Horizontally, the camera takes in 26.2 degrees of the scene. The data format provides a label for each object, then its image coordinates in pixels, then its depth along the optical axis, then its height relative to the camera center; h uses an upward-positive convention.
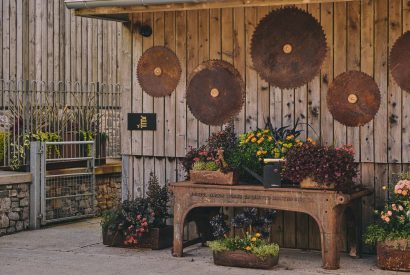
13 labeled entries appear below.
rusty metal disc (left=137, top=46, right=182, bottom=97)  11.55 +1.06
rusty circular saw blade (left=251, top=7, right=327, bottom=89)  10.53 +1.26
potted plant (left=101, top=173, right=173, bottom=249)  10.96 -0.89
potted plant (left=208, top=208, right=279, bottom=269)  9.65 -1.04
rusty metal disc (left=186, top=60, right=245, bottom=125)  11.09 +0.75
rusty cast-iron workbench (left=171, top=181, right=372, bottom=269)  9.38 -0.55
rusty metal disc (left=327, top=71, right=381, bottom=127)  10.25 +0.62
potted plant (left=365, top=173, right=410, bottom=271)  9.34 -0.88
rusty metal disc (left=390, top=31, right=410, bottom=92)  10.01 +1.03
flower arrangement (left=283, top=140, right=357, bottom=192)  9.38 -0.17
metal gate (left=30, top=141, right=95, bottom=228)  13.17 -0.45
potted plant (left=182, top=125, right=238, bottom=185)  10.07 -0.11
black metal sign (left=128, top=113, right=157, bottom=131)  11.72 +0.41
